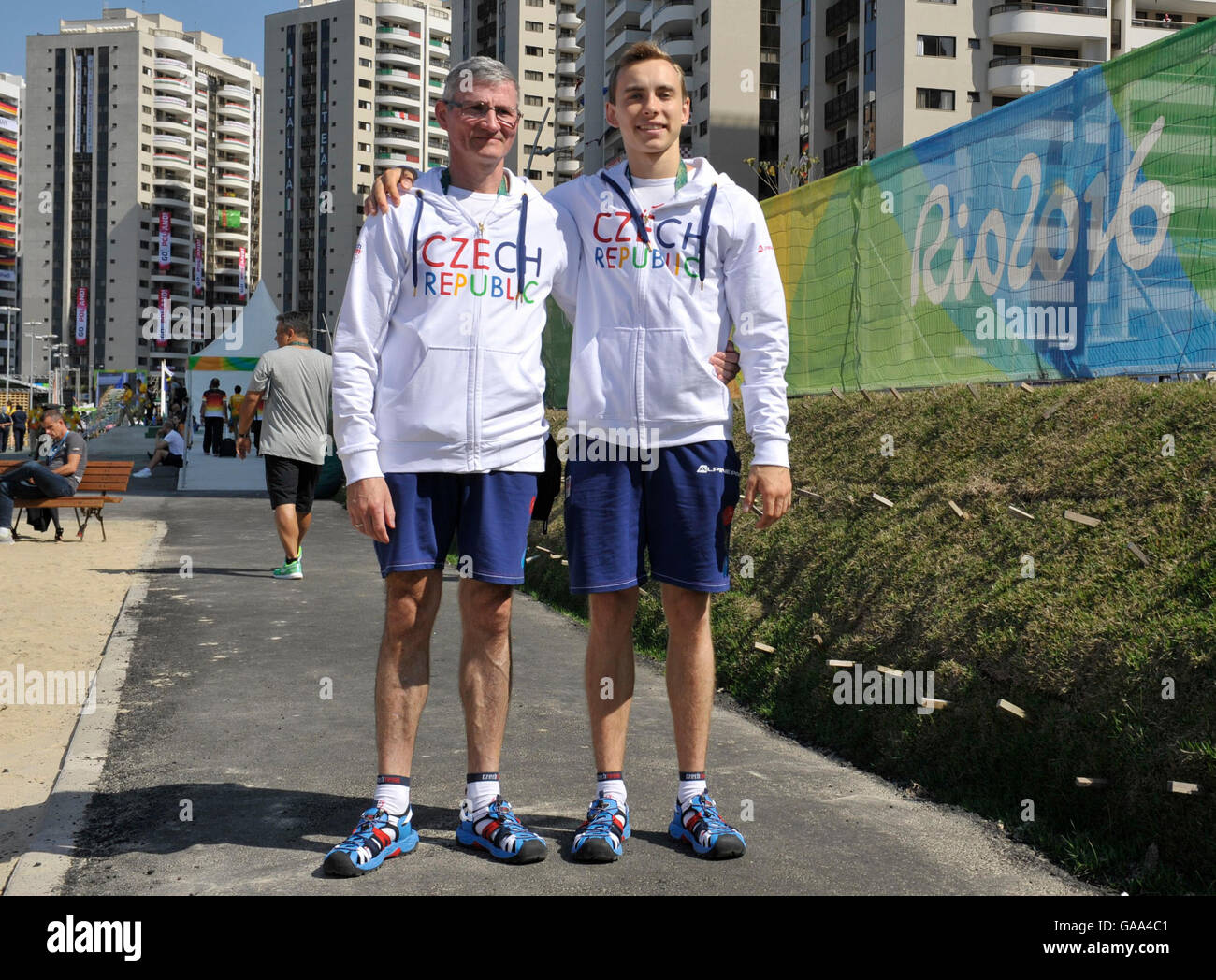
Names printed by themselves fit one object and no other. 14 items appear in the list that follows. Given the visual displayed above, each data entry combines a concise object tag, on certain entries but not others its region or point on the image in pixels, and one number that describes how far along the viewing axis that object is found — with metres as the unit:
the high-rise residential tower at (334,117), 133.50
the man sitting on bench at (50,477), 13.91
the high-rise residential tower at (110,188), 151.12
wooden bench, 16.36
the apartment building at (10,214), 158.88
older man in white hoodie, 3.57
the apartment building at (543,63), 99.69
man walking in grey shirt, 9.87
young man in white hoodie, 3.63
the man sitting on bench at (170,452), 28.81
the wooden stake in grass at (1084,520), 5.10
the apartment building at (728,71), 69.38
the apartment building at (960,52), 50.81
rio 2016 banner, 6.46
